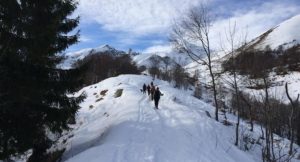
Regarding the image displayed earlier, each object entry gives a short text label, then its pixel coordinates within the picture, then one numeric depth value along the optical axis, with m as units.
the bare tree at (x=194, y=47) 15.16
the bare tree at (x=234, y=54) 11.38
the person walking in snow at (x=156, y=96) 15.39
